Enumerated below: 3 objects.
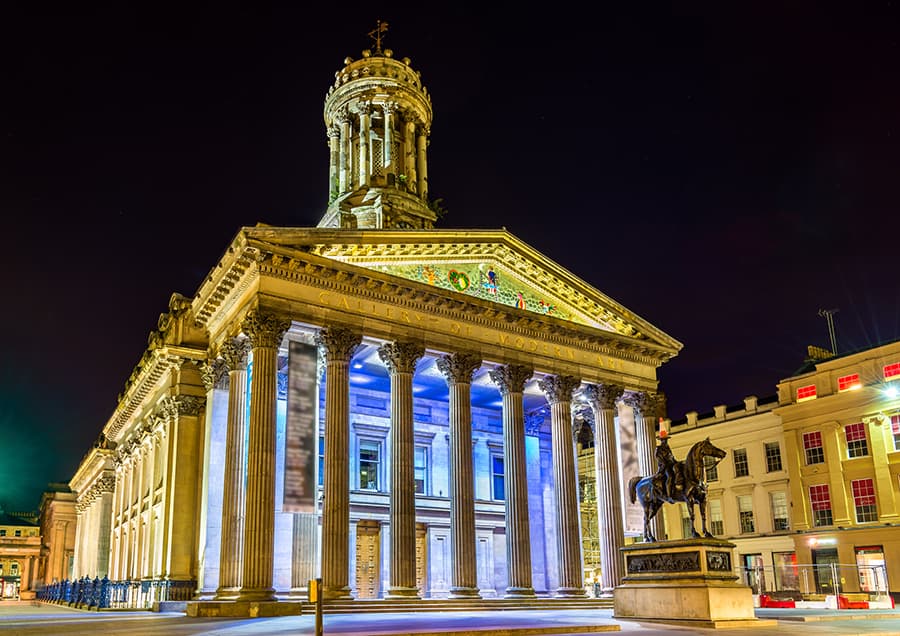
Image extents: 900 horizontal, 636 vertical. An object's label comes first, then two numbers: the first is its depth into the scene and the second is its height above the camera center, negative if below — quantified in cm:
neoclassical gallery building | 2852 +615
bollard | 1166 -47
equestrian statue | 2119 +172
